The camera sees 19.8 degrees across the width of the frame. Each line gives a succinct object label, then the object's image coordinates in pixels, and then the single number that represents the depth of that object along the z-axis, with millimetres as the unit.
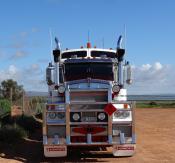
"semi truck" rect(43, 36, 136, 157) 15117
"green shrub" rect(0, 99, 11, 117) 34231
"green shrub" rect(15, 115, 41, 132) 25798
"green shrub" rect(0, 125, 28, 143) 20312
